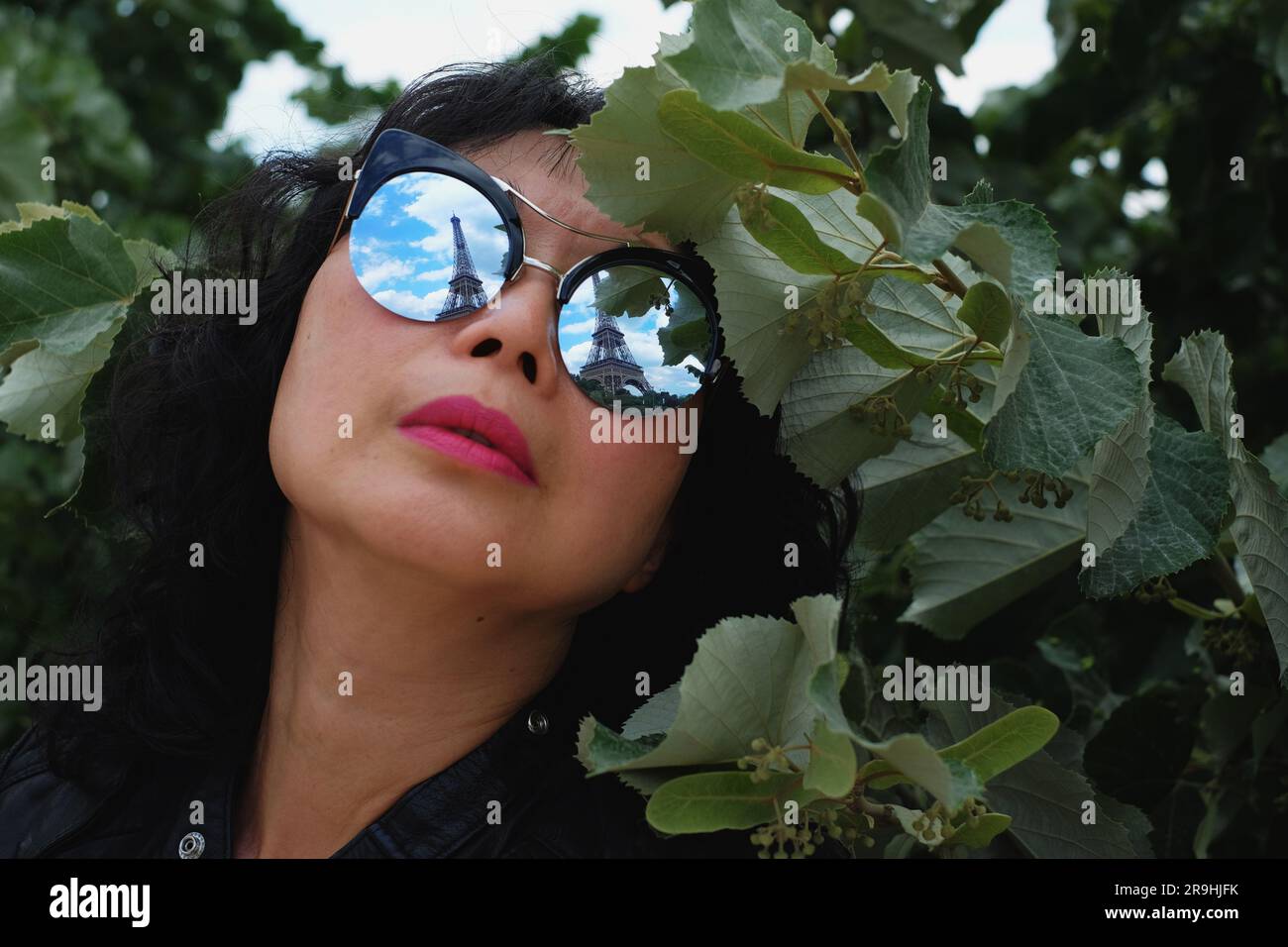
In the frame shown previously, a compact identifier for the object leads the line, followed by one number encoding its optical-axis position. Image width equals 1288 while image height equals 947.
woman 1.00
